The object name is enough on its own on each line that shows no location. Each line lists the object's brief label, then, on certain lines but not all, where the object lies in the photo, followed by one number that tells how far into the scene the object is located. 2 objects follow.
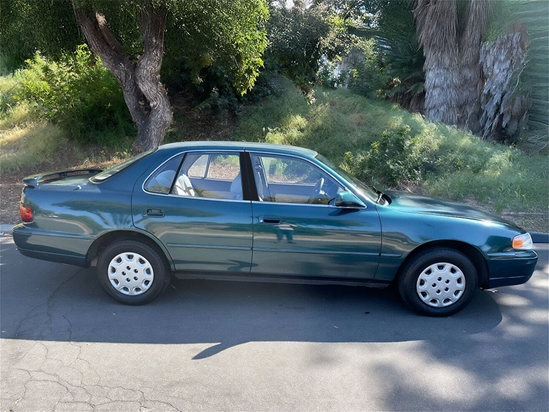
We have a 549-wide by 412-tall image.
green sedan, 4.61
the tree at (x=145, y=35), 9.66
